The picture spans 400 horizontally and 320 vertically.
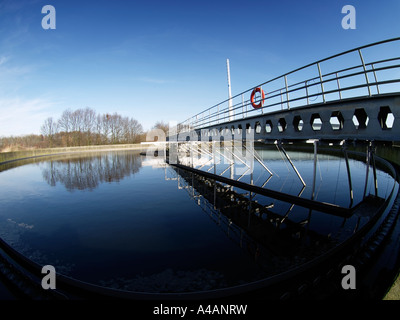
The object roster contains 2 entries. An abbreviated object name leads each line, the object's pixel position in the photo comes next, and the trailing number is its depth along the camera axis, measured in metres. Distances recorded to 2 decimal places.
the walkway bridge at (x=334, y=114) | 5.36
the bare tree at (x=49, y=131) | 65.49
